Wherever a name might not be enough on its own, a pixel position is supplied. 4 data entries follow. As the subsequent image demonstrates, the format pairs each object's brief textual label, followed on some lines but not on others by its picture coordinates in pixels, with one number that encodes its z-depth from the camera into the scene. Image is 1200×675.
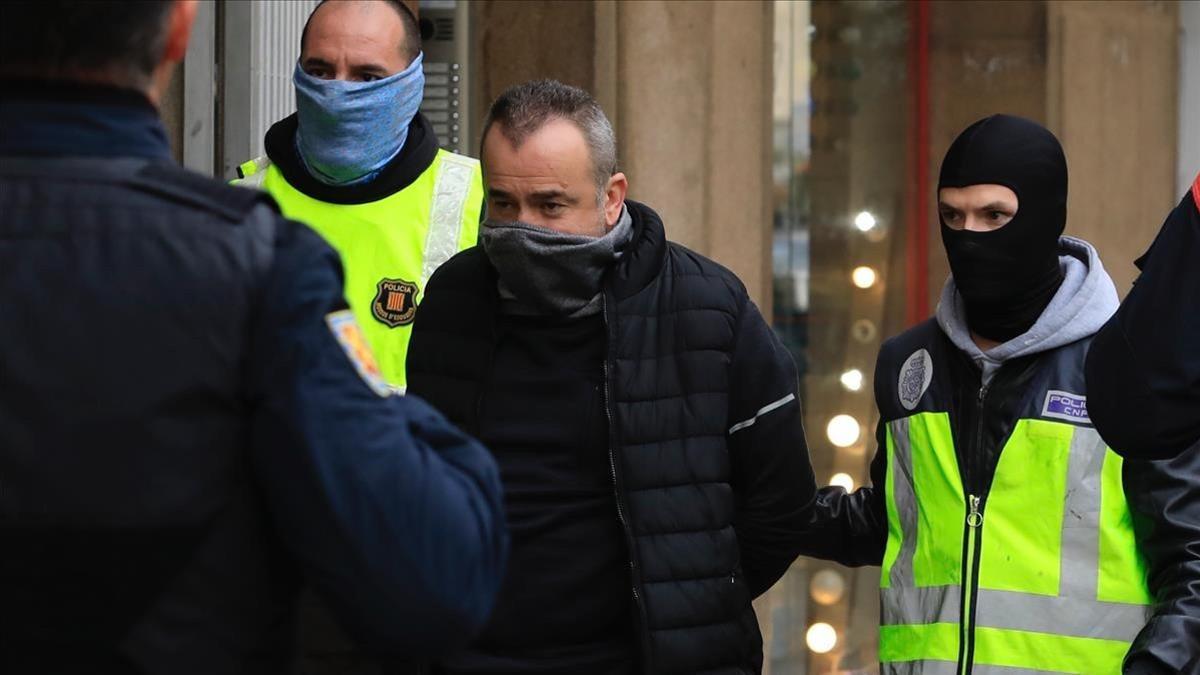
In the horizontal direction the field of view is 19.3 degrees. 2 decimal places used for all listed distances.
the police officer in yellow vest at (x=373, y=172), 7.32
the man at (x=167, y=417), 3.39
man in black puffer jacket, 6.20
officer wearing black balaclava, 6.61
